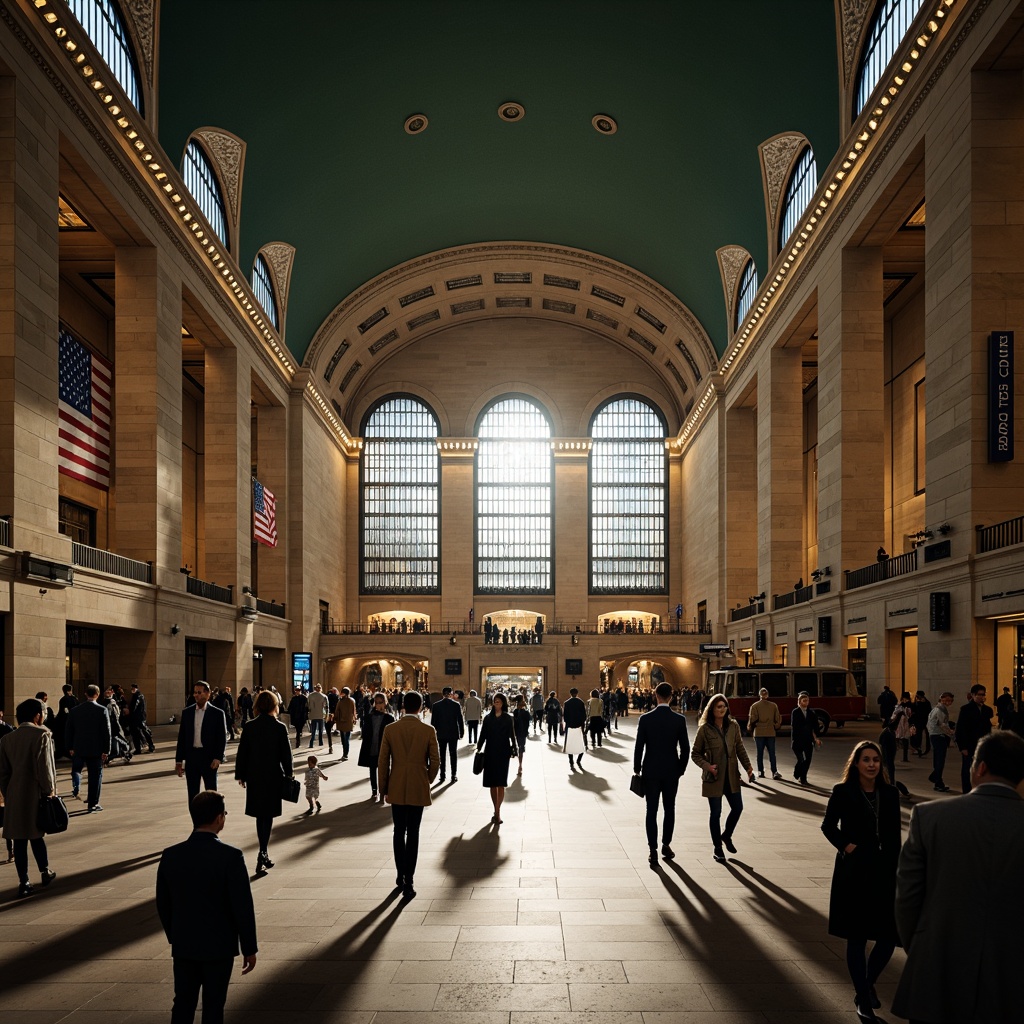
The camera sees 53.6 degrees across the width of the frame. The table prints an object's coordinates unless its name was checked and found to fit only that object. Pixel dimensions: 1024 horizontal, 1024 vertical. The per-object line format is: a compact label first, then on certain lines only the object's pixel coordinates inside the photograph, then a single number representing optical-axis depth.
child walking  12.01
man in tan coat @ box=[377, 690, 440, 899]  7.84
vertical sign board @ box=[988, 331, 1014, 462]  18.39
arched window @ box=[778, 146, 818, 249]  28.84
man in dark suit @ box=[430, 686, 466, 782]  14.60
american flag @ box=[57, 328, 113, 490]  22.08
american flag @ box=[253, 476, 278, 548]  33.66
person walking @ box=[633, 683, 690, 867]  9.20
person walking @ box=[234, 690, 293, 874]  8.54
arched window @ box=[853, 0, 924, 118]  21.64
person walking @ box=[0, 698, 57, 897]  7.74
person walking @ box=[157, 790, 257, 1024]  4.19
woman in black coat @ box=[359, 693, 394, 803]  12.91
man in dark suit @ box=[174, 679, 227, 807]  9.90
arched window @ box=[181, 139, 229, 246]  27.88
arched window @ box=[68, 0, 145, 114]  21.11
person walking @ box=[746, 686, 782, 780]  14.90
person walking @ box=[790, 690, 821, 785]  14.09
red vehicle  24.81
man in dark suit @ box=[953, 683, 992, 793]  12.51
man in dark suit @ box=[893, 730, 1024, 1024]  3.42
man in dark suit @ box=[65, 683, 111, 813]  11.78
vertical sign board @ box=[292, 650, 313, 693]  32.47
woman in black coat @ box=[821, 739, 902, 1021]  4.96
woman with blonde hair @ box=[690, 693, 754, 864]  9.14
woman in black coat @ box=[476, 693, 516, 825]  11.29
